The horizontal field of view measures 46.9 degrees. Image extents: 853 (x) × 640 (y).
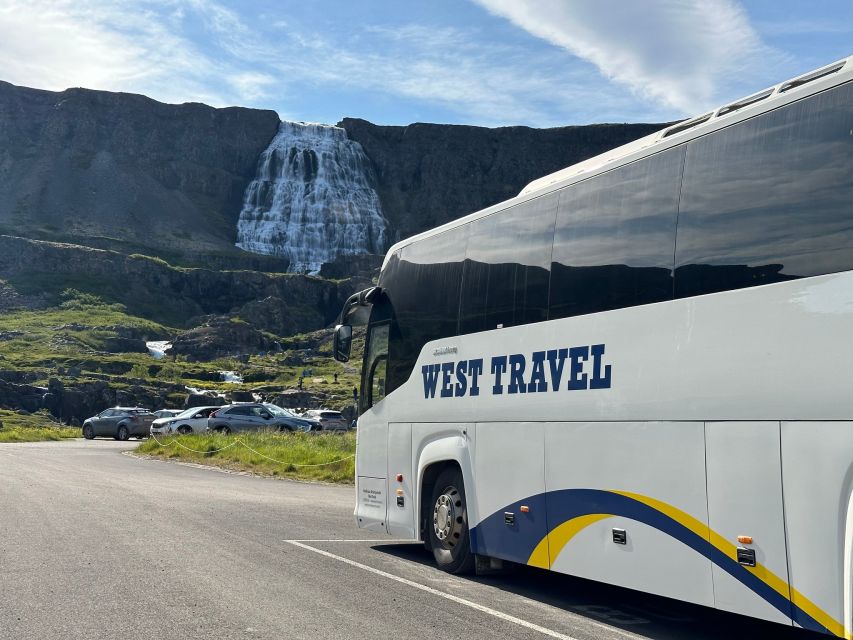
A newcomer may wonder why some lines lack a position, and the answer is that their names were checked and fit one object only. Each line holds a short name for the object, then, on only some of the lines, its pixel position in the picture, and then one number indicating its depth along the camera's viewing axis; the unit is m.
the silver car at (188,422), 37.78
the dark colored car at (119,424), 45.78
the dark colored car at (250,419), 37.34
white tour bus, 5.73
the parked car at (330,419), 49.56
